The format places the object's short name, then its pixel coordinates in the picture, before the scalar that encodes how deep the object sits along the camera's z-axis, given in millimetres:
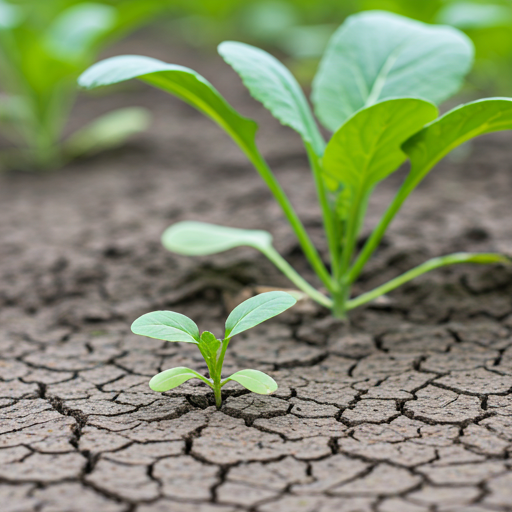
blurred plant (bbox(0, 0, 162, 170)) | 1048
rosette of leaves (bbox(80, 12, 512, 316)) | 851
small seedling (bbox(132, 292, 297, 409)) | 828
